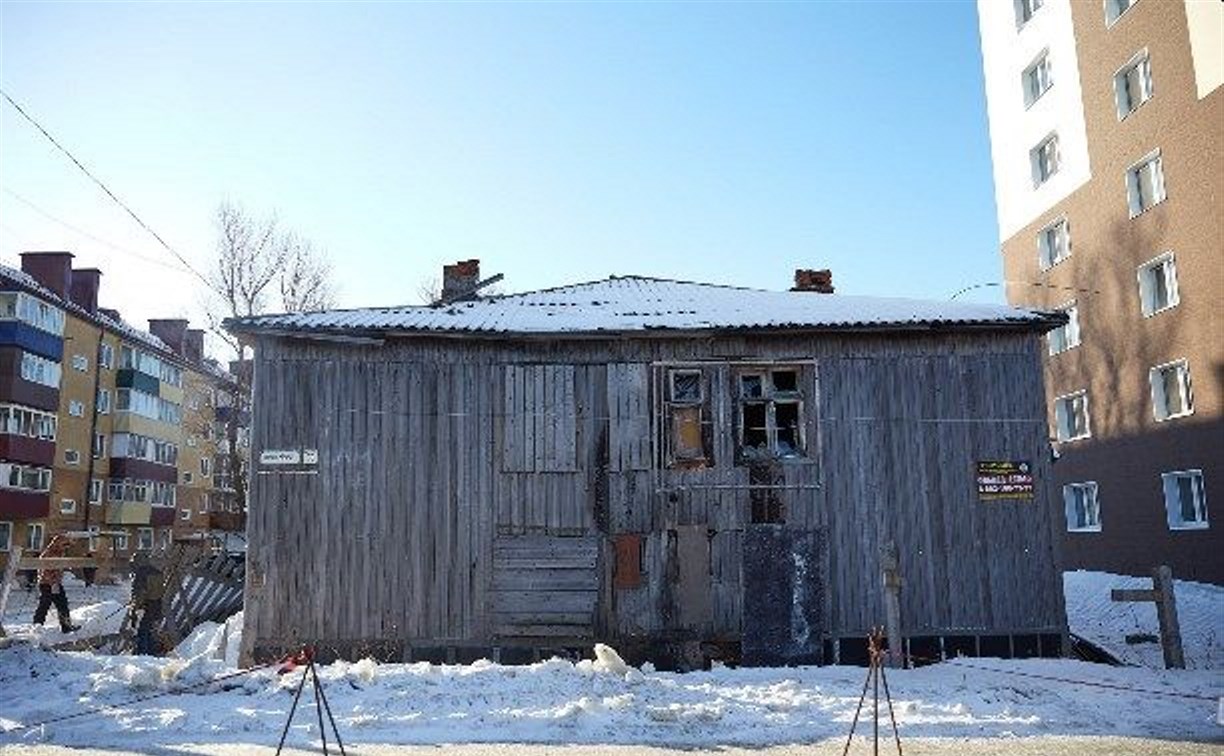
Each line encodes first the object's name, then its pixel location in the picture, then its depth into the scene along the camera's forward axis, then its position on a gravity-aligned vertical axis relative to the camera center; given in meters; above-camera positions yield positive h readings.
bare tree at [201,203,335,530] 32.88 +8.85
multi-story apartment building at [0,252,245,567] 38.22 +5.27
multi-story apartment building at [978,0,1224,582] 21.11 +7.04
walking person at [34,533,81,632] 18.08 -1.70
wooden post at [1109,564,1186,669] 12.14 -1.64
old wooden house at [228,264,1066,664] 13.88 +0.35
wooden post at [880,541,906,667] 12.47 -1.51
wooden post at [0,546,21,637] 13.67 -0.87
